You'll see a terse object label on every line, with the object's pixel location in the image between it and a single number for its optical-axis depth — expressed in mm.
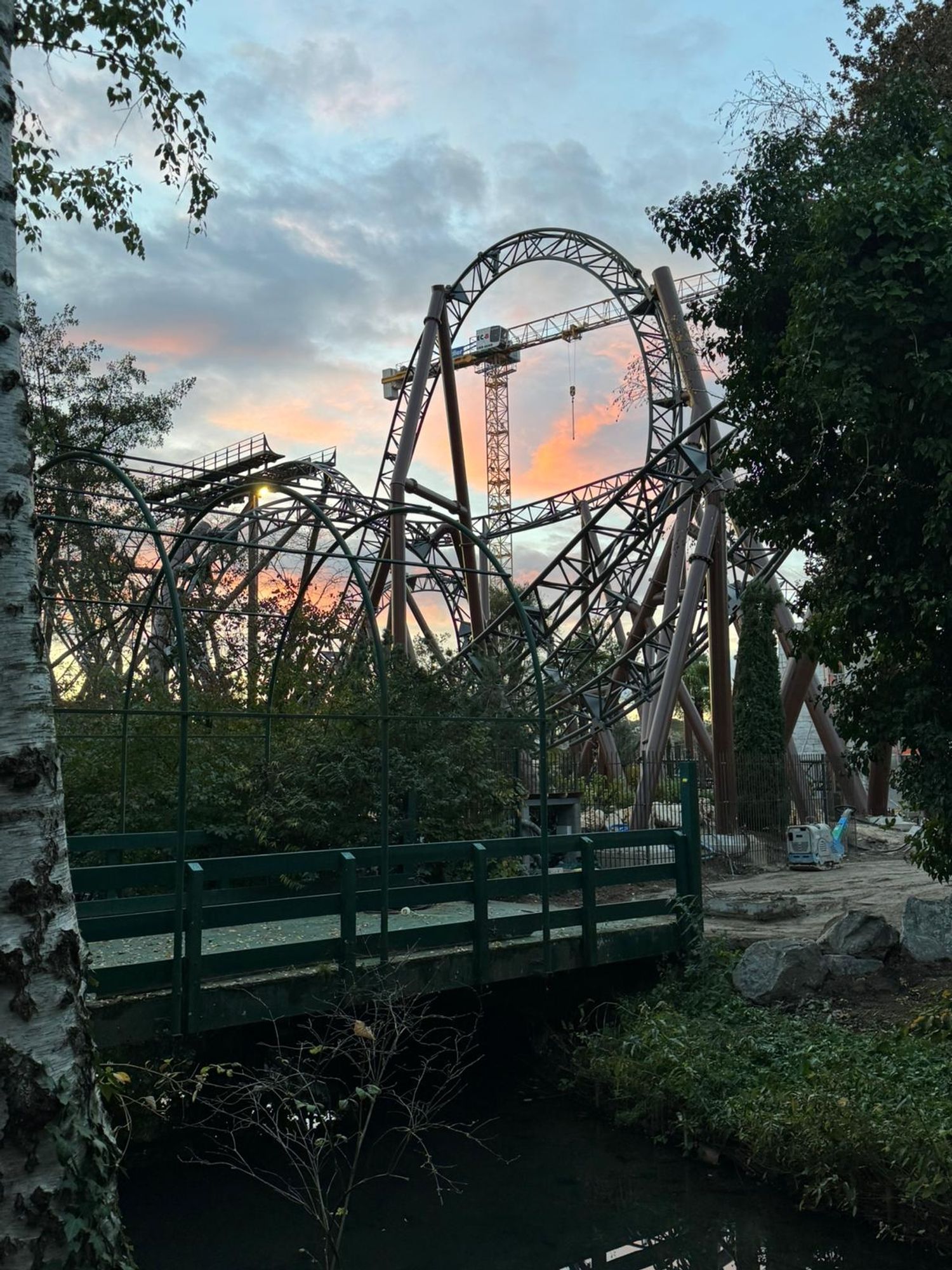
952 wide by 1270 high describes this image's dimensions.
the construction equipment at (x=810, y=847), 16688
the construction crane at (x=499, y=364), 52562
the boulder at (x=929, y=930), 9406
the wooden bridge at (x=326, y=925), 6258
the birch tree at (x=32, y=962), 2920
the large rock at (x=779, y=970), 8781
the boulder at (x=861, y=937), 9523
